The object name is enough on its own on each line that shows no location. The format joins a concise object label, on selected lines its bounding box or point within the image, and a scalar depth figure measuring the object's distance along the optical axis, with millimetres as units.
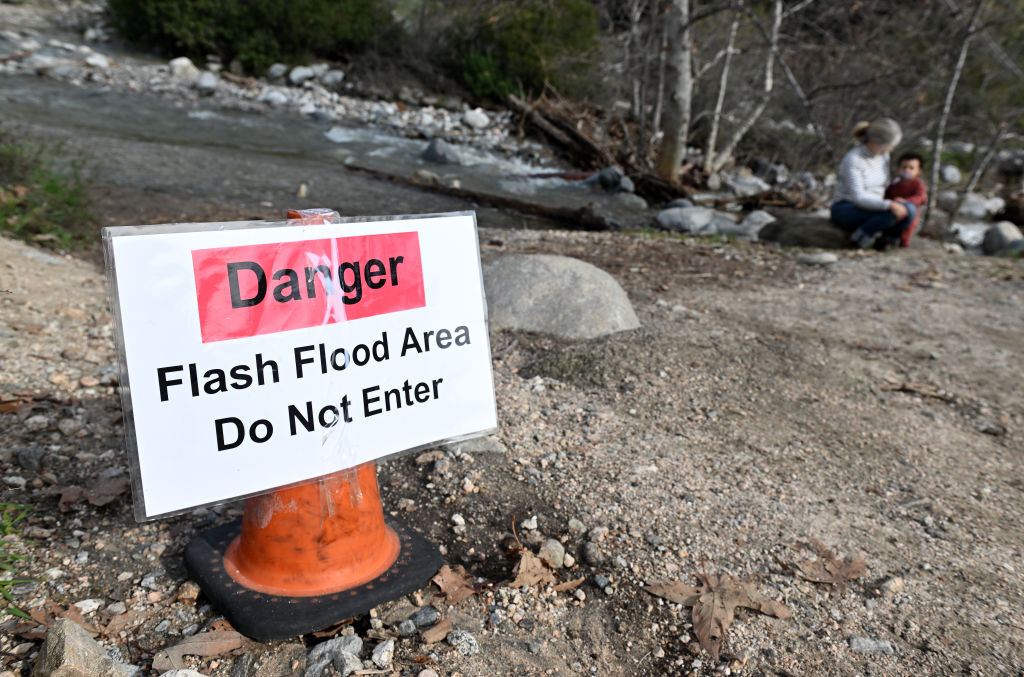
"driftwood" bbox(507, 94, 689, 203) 11280
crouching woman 7406
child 7797
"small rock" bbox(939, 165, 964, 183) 16688
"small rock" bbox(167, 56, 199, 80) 16219
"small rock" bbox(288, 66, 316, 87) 17219
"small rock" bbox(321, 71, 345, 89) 17375
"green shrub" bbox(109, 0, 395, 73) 17359
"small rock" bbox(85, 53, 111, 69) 15711
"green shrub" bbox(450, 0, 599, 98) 15797
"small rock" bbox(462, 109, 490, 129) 15727
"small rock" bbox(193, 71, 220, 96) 15328
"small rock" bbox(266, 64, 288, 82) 17500
